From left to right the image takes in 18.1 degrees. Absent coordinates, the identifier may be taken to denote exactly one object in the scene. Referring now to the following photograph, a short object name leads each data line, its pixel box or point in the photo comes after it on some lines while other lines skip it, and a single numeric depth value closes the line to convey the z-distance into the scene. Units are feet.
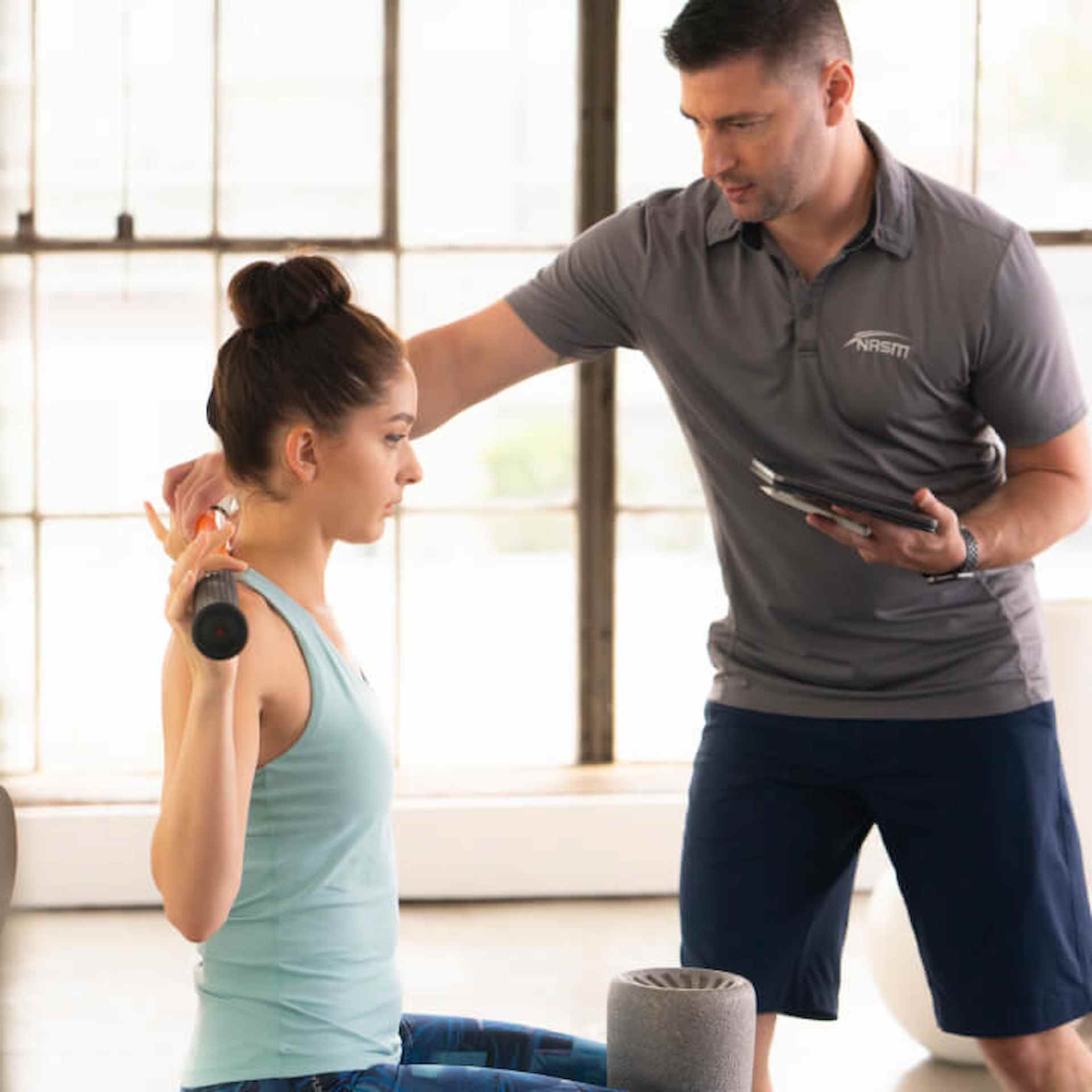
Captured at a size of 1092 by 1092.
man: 12.27
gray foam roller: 10.41
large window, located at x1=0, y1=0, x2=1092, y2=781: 22.01
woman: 9.87
